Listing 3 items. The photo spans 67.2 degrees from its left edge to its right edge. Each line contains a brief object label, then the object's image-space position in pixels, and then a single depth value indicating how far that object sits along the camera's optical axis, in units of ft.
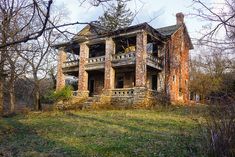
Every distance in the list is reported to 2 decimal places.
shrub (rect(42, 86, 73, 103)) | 53.26
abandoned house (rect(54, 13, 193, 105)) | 48.71
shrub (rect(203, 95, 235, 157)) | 10.26
